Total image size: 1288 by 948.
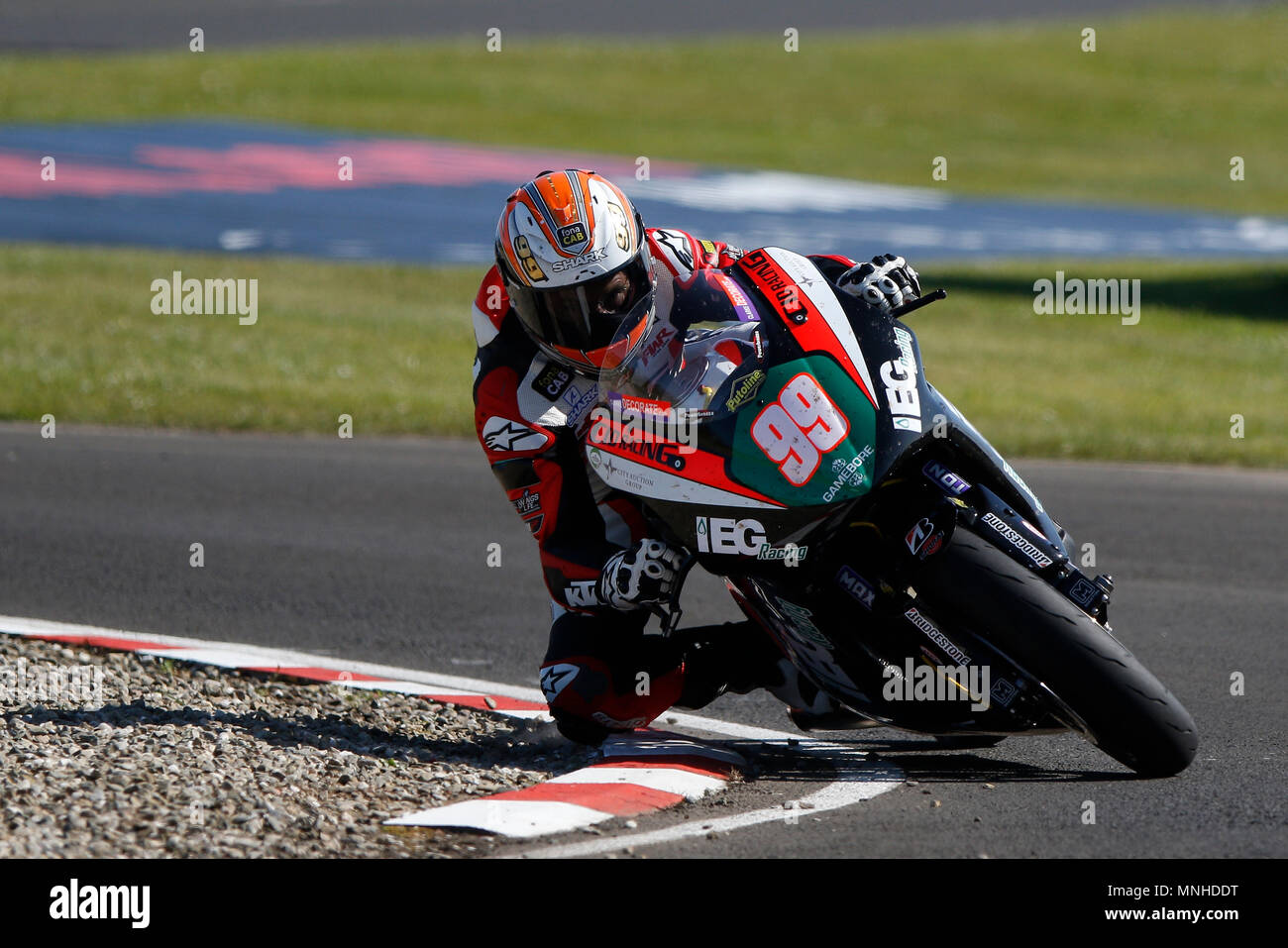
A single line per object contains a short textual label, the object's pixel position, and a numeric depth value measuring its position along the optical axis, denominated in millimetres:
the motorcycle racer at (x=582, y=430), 9125
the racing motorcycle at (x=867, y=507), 8359
